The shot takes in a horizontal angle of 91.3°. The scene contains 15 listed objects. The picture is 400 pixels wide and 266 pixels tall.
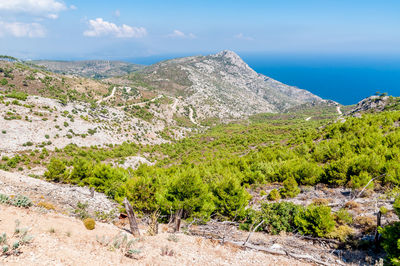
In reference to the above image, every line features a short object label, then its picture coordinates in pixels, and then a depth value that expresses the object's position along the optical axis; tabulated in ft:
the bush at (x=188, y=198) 35.14
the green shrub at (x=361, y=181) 39.15
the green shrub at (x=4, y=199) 27.25
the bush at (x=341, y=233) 26.52
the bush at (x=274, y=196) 44.49
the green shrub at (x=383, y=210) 27.07
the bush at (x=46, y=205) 31.80
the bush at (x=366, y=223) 27.02
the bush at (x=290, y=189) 44.92
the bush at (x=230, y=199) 37.35
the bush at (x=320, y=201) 36.64
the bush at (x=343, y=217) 29.32
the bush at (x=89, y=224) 27.46
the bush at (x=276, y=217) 31.53
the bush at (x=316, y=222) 27.81
